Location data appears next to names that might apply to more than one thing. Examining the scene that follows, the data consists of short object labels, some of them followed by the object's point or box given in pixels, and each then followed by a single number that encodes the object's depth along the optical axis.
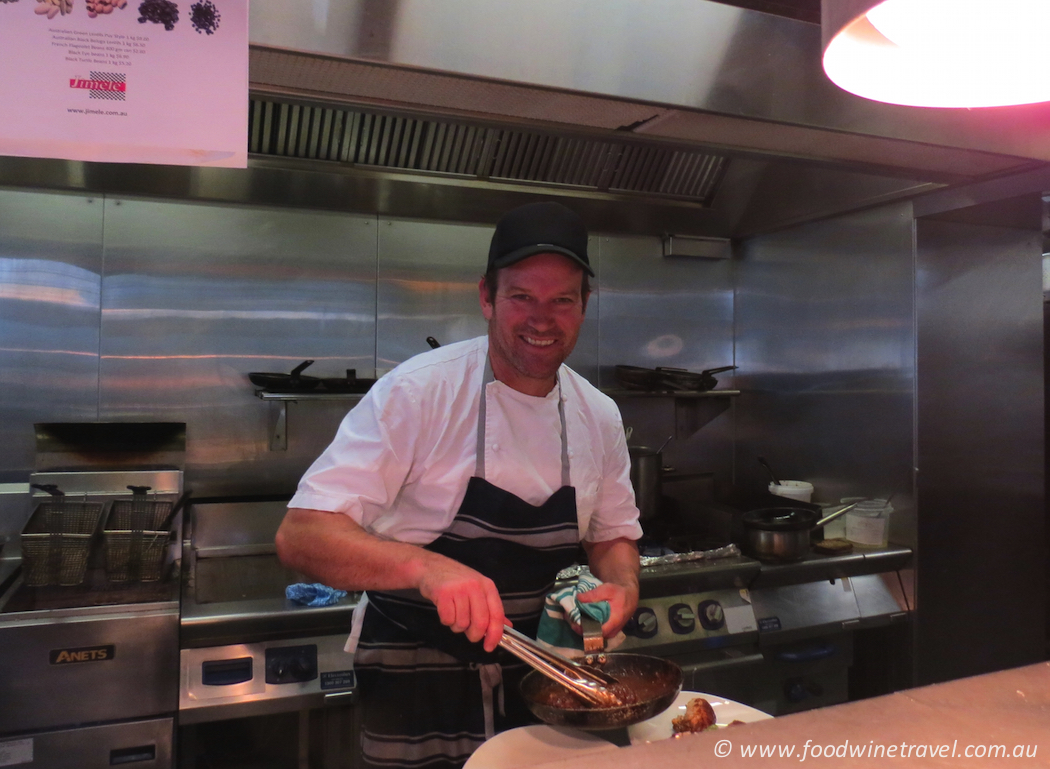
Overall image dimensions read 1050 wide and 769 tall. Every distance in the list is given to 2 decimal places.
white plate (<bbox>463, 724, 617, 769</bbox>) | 1.14
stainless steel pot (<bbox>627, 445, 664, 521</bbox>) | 3.20
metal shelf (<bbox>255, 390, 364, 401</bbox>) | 2.87
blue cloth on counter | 2.34
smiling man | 1.61
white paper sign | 0.90
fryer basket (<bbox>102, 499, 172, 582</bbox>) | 2.38
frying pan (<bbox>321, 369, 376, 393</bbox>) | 3.00
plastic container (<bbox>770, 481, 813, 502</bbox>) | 3.32
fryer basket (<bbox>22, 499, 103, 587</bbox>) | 2.29
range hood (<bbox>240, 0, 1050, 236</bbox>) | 1.29
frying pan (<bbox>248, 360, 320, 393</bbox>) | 2.92
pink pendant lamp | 0.79
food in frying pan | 1.27
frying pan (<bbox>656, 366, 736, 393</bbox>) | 3.56
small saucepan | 2.78
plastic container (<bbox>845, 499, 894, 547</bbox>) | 3.00
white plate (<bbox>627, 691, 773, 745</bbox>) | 1.32
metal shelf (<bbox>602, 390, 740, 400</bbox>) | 3.49
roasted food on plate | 1.28
